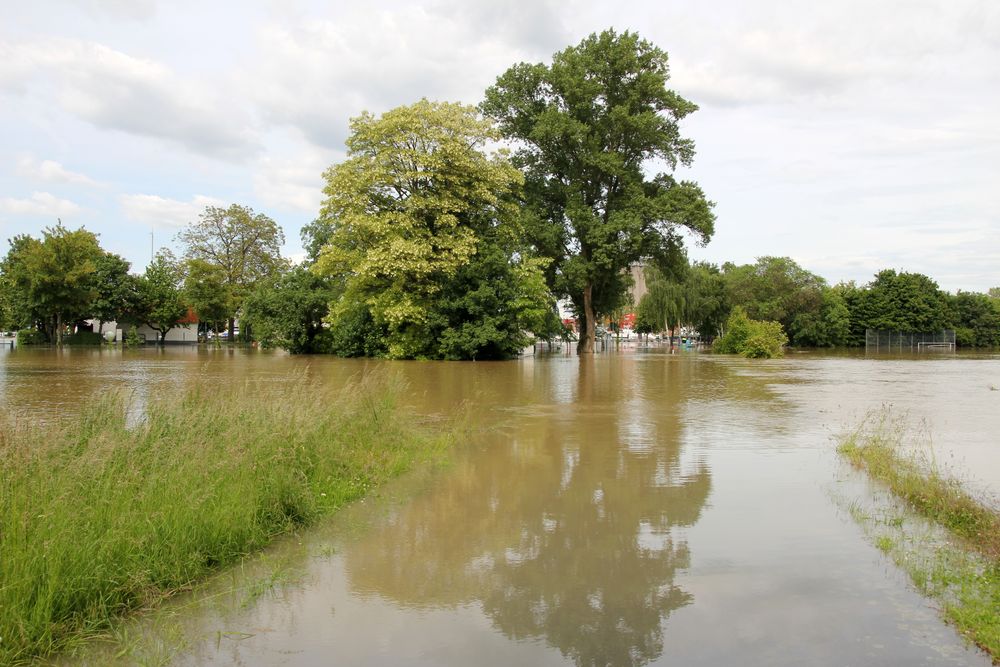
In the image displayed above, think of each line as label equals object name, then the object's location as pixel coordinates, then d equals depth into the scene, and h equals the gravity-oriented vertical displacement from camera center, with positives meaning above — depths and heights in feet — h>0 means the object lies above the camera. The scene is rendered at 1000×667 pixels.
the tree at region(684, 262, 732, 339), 242.99 +14.50
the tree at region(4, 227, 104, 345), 171.12 +15.05
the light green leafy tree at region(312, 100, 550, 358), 112.88 +17.08
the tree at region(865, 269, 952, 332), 223.71 +12.45
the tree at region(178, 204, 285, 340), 220.02 +29.66
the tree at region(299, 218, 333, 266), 154.51 +23.02
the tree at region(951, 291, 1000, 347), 248.32 +8.65
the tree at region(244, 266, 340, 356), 149.18 +5.58
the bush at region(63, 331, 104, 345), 201.72 -1.34
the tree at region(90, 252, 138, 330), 196.95 +13.30
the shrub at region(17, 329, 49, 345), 196.95 -1.15
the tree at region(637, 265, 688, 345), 226.99 +13.43
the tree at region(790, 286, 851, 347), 222.69 +5.56
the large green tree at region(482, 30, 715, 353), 127.34 +36.76
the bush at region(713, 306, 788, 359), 150.71 +0.71
